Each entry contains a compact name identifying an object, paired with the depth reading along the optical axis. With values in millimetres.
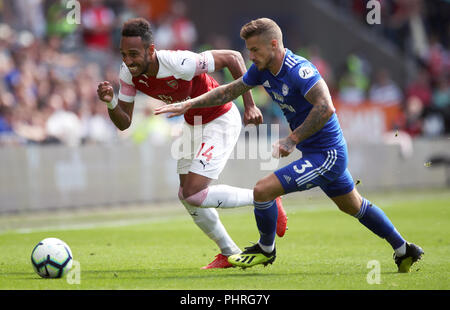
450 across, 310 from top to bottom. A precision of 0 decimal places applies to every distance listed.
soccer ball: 14578
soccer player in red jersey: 15805
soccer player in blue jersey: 14305
